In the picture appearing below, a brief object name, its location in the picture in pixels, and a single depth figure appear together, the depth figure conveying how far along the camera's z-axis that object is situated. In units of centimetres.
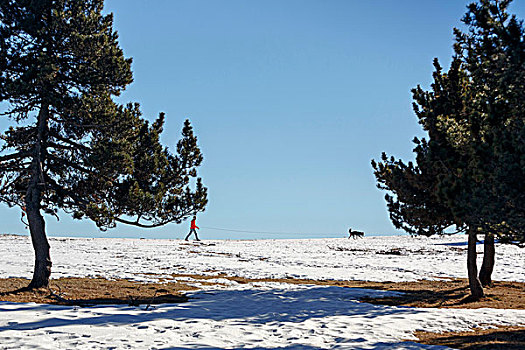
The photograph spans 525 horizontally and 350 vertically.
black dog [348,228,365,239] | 5436
